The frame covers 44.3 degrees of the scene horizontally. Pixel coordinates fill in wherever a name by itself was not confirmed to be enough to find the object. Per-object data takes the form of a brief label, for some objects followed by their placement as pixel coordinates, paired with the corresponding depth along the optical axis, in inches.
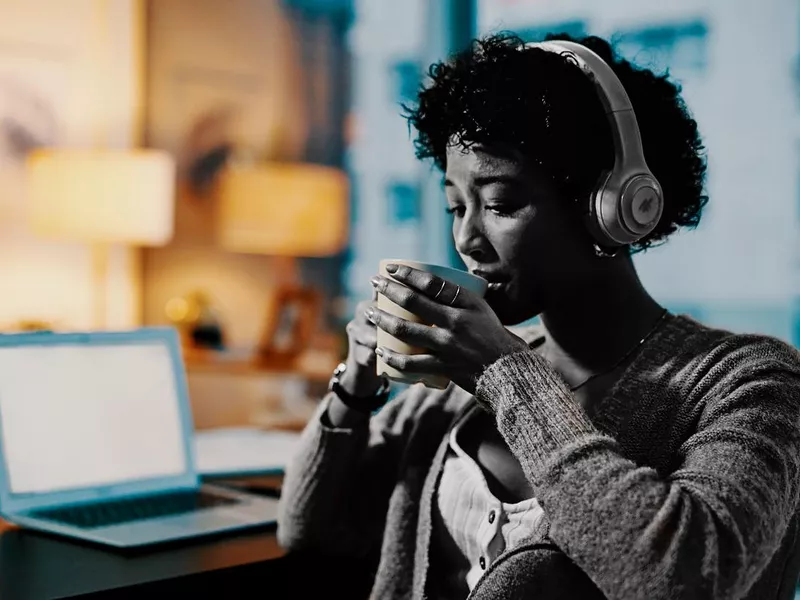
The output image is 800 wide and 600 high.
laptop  45.6
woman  32.3
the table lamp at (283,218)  115.9
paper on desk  58.4
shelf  105.8
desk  37.1
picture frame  111.2
